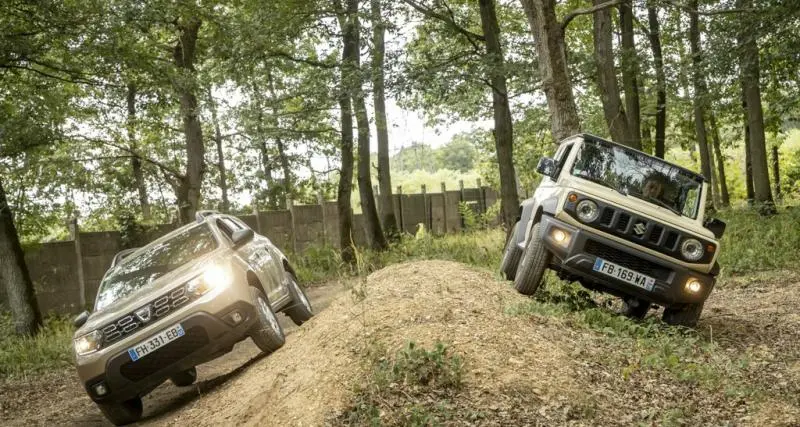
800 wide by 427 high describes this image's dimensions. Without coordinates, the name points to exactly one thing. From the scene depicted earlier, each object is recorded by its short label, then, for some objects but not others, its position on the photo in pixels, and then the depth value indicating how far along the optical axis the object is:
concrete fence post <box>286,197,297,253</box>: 23.58
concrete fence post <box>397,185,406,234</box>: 28.72
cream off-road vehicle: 8.30
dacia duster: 7.92
